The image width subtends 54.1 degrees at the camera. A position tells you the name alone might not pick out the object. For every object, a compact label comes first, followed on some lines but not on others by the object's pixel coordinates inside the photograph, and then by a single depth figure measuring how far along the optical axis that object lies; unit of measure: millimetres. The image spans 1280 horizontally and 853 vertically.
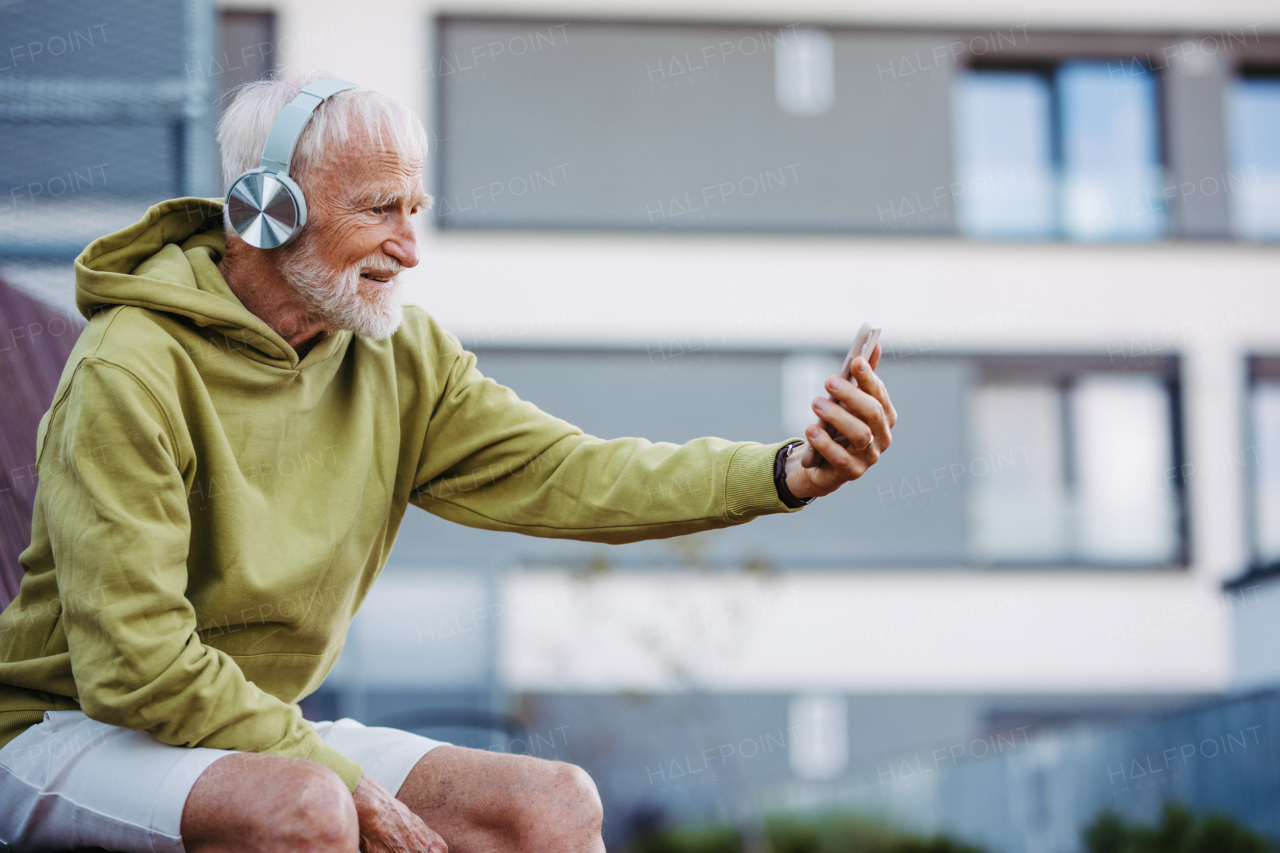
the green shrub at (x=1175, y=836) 5660
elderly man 1599
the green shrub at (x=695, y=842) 9672
